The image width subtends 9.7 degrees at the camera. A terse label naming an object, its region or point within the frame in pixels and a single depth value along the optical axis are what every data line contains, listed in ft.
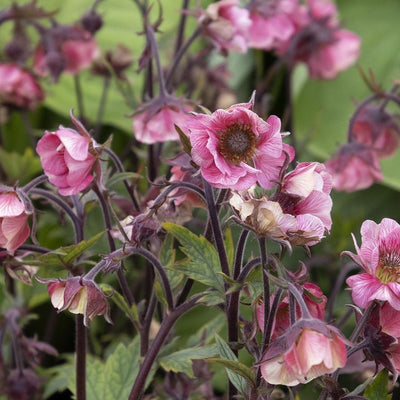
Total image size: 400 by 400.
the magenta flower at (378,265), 2.70
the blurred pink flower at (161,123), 3.15
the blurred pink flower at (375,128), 3.46
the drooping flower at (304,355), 2.63
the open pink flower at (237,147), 2.72
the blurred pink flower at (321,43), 4.36
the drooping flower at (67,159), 2.84
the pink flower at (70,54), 3.59
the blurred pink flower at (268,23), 3.61
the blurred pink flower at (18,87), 3.80
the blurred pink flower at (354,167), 3.37
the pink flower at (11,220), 2.82
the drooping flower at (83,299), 2.76
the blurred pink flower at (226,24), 3.32
